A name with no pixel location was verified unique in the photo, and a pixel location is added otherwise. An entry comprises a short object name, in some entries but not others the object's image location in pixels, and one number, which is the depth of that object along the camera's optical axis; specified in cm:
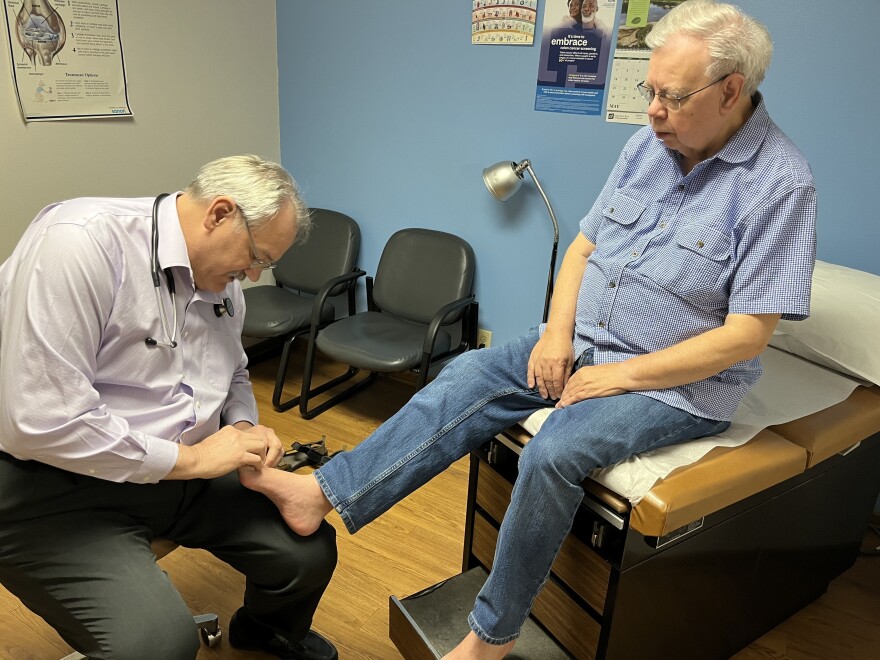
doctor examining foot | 115
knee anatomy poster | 242
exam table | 137
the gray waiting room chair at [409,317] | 263
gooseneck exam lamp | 254
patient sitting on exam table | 133
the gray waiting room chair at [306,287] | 291
